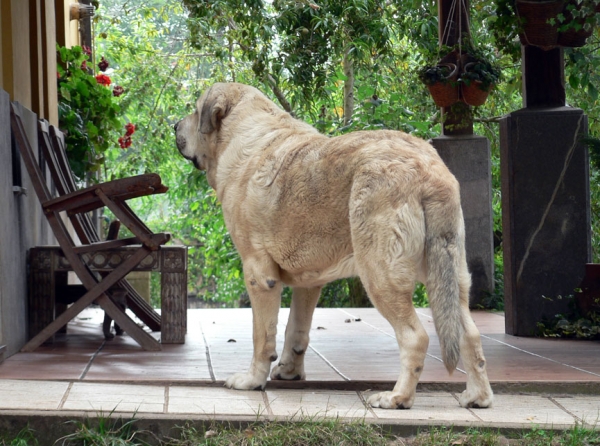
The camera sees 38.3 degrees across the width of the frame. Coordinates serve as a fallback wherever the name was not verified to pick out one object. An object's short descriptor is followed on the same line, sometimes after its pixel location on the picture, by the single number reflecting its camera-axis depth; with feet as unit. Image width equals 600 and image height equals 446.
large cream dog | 14.60
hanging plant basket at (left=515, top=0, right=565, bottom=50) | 23.36
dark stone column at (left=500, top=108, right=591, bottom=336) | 24.35
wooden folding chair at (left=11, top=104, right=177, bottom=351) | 21.03
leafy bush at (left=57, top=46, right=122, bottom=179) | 33.68
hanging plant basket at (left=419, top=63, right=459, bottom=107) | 28.07
